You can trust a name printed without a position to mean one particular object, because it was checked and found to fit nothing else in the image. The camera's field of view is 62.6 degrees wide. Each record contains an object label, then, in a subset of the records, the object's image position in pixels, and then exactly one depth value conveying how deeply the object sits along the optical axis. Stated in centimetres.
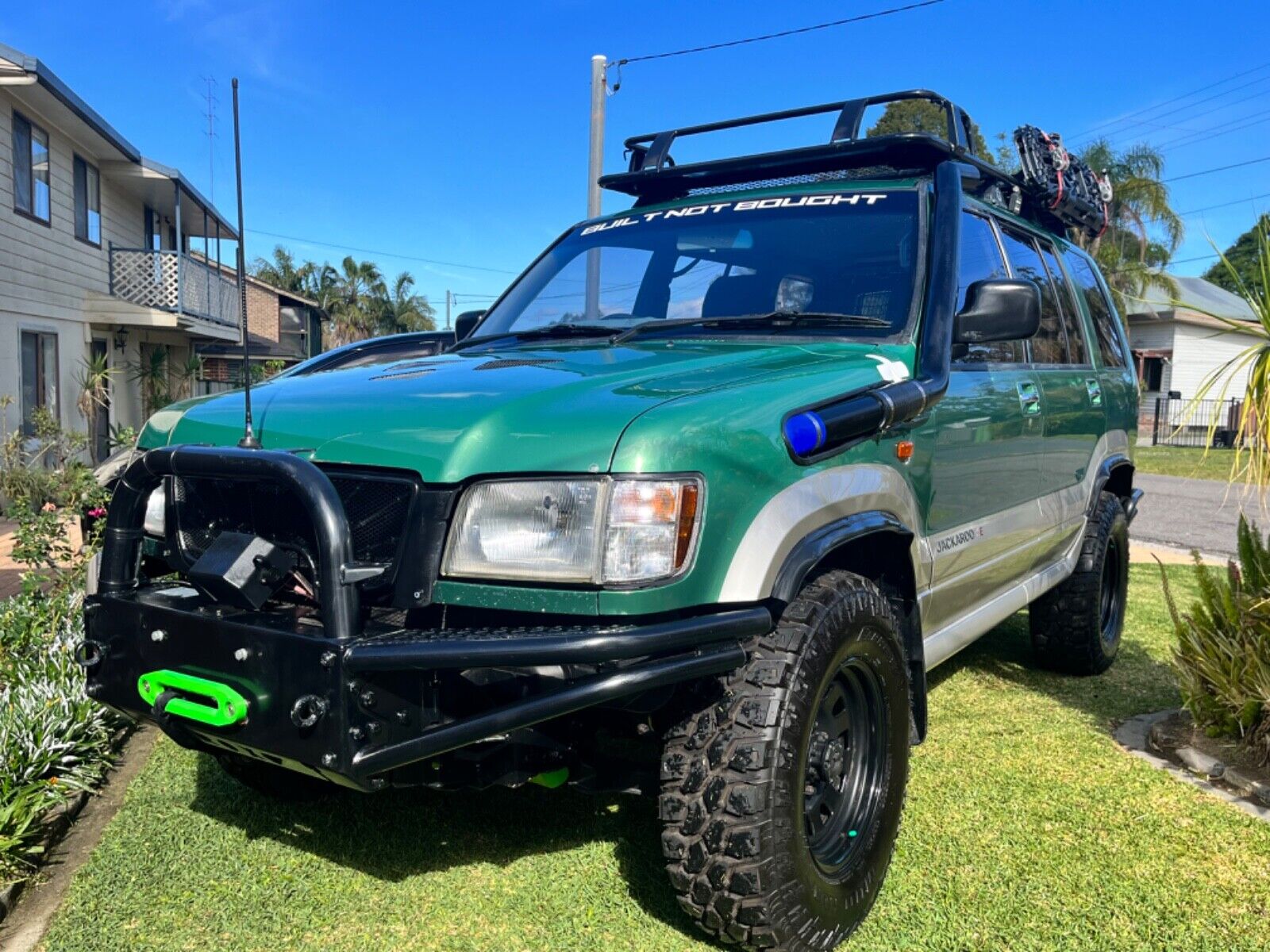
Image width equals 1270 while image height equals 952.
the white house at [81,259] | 1358
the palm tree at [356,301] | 5956
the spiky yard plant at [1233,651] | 386
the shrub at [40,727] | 327
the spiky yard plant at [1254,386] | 356
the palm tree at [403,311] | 6325
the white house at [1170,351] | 3262
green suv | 225
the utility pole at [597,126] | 1309
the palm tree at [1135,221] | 3012
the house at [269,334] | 2994
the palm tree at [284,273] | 5266
